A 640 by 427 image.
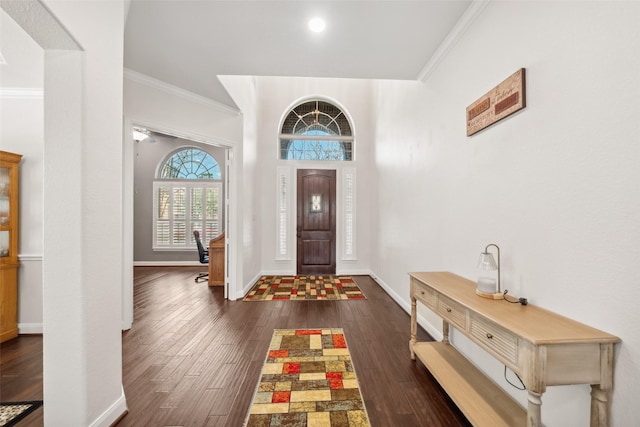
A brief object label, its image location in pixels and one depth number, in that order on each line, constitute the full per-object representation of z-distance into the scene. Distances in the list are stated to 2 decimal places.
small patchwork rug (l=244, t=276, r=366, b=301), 4.08
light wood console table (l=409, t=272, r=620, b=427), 1.04
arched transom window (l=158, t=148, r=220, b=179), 6.82
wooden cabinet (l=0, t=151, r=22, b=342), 2.61
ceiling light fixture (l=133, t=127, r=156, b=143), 5.12
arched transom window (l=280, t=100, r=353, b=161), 5.66
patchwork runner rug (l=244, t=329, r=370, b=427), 1.63
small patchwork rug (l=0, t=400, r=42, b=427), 1.62
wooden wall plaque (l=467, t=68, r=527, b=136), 1.56
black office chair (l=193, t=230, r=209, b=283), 5.28
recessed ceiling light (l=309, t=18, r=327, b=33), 2.13
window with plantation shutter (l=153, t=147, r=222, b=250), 6.66
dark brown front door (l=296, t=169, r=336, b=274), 5.58
